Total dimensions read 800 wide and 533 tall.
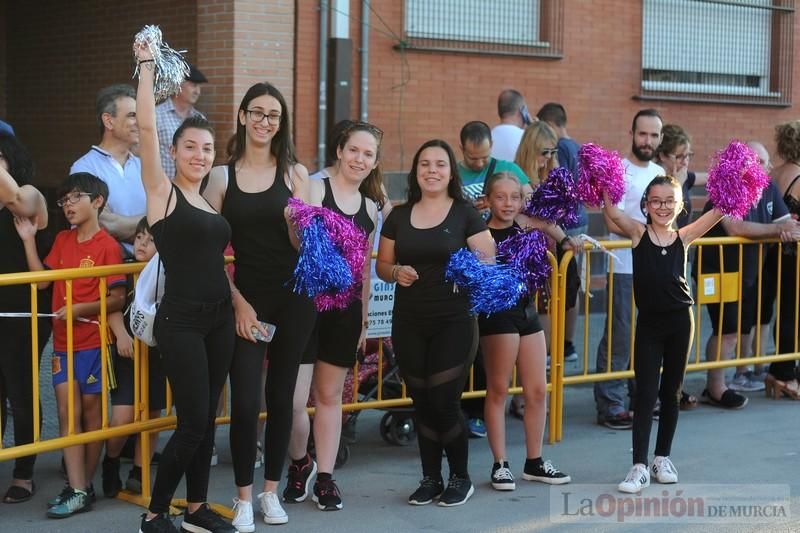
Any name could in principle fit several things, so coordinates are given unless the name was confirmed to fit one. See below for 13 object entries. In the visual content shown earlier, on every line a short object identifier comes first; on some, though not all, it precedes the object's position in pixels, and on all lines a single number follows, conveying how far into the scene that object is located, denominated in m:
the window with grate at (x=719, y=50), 13.44
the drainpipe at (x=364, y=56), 10.98
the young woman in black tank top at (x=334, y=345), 5.86
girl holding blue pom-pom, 6.34
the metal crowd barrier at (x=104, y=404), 5.43
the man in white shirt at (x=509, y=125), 9.59
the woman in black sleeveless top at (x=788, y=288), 8.71
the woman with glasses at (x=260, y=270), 5.44
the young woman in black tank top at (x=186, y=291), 5.07
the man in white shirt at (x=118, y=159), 6.41
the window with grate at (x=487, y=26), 11.48
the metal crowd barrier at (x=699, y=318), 7.34
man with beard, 7.87
